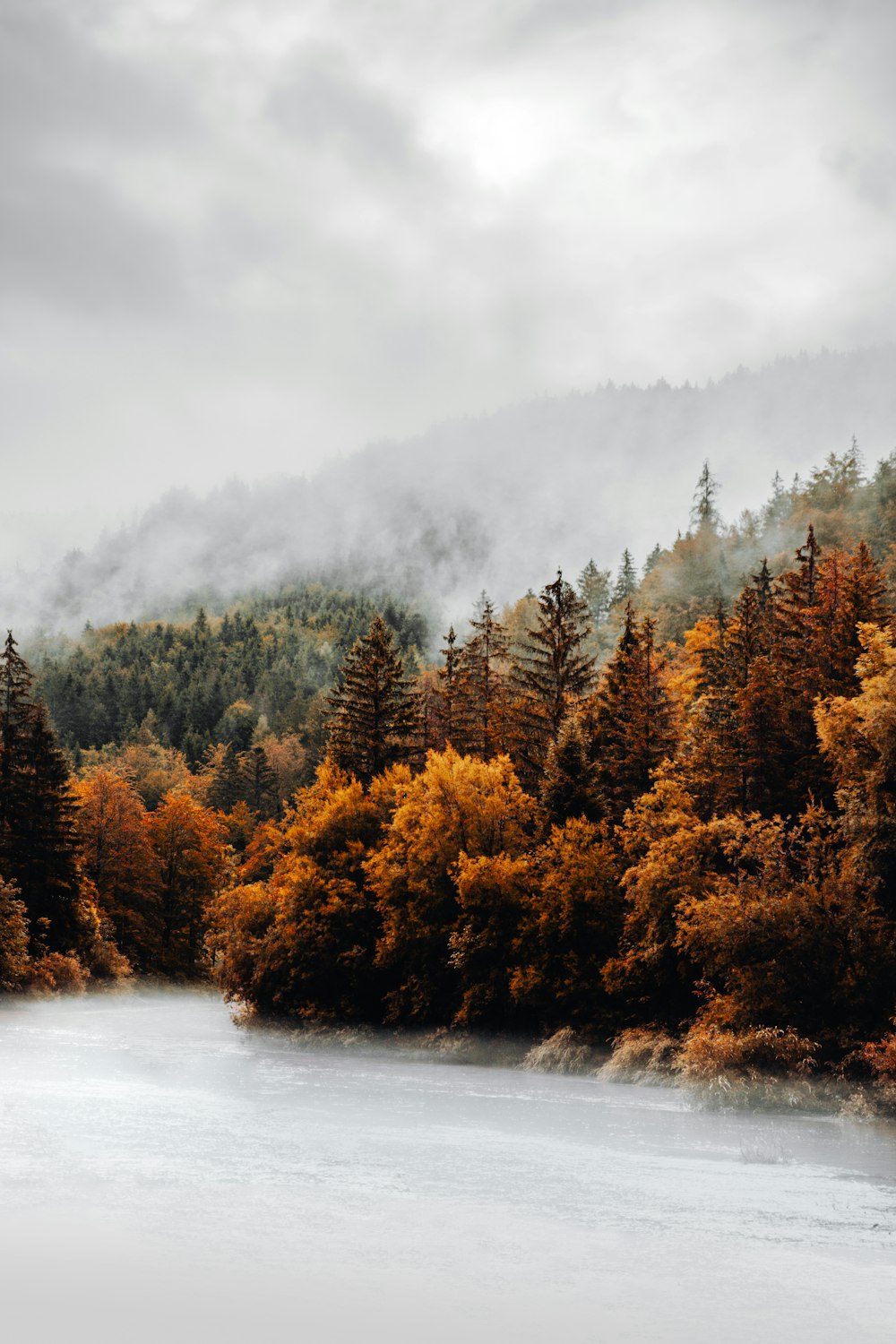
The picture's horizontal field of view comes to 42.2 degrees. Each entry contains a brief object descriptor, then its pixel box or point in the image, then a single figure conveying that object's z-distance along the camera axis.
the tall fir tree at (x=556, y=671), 69.94
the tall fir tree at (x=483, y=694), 72.06
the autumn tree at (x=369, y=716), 70.62
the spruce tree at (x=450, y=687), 74.53
